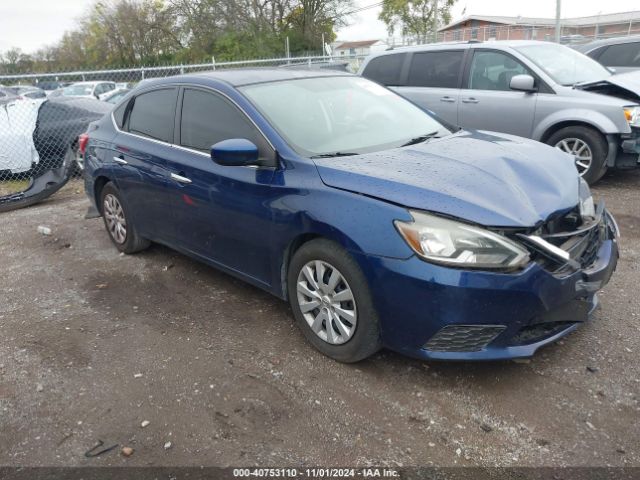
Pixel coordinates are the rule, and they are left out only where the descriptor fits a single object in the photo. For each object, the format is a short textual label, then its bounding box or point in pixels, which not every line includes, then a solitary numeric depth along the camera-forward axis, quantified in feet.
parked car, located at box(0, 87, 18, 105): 64.26
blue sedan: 8.72
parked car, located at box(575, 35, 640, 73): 30.50
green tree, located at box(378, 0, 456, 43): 138.72
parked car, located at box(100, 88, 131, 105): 56.45
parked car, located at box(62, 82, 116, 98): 71.56
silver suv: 20.71
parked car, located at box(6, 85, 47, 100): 69.99
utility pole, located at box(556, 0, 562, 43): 57.89
